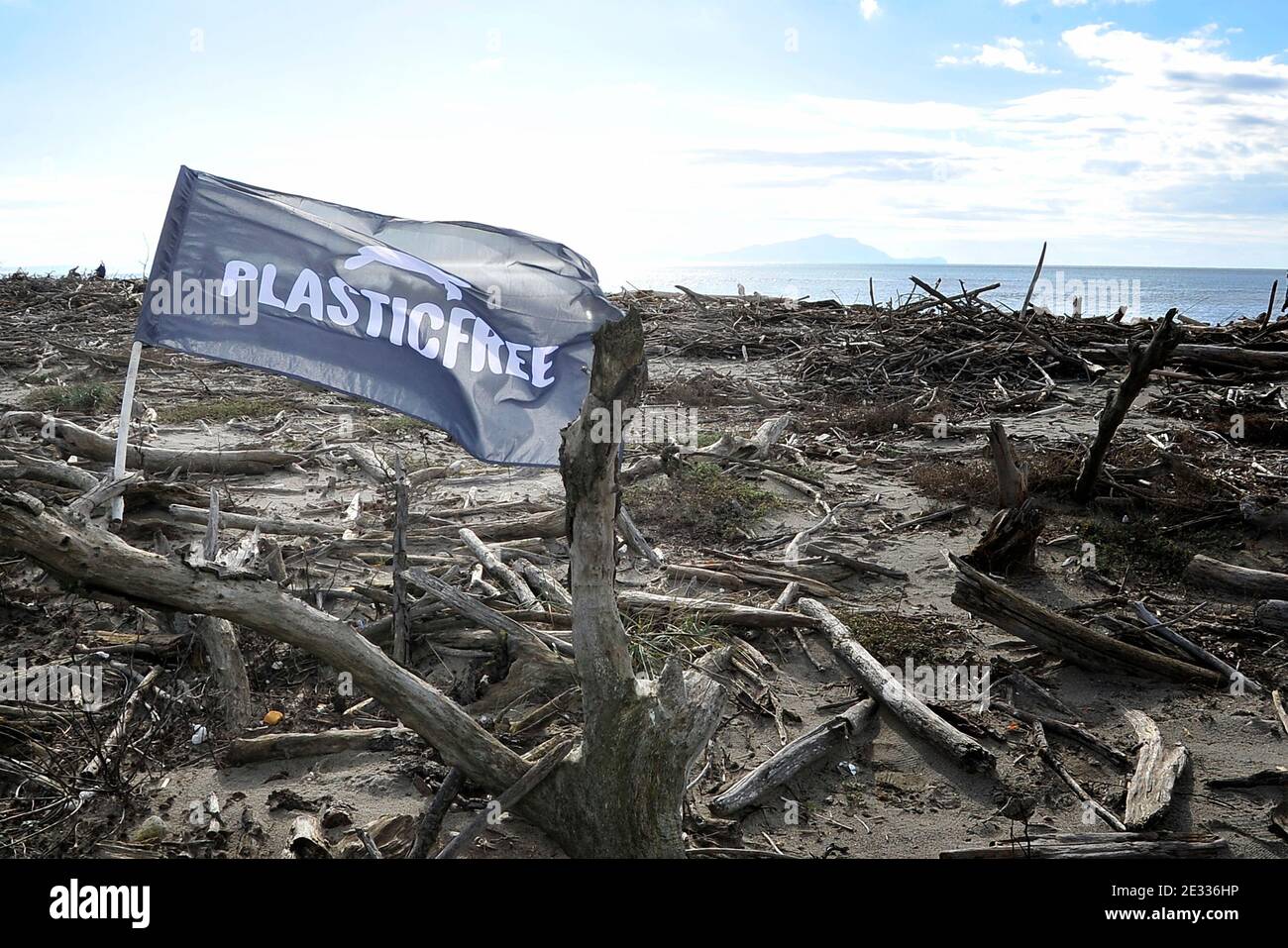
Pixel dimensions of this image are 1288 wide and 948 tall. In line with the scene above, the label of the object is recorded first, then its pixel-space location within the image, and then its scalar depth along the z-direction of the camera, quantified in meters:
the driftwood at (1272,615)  6.12
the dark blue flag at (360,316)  5.95
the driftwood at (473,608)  5.59
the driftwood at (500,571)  6.23
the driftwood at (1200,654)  5.63
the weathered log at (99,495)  6.73
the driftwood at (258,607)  3.86
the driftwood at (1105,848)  4.15
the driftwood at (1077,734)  5.04
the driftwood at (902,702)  5.00
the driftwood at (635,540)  7.36
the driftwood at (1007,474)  7.39
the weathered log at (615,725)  3.87
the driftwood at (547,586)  6.24
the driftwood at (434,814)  4.11
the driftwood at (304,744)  4.88
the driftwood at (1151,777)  4.50
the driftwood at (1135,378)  7.60
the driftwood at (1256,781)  4.77
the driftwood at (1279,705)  5.25
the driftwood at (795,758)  4.66
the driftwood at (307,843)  4.16
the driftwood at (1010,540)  7.07
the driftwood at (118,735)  4.59
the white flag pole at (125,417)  5.77
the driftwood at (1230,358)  12.10
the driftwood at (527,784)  4.12
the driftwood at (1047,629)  5.83
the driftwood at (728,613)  6.33
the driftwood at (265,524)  7.55
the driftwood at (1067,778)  4.53
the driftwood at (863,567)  7.38
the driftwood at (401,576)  5.61
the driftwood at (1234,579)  6.60
